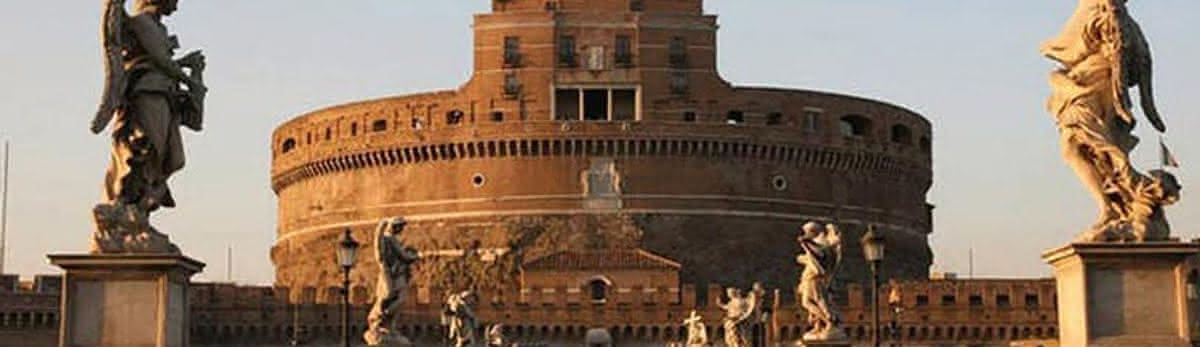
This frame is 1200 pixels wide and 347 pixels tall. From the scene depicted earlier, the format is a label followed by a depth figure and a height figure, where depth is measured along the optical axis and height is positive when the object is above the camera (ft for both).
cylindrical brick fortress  282.77 +28.52
